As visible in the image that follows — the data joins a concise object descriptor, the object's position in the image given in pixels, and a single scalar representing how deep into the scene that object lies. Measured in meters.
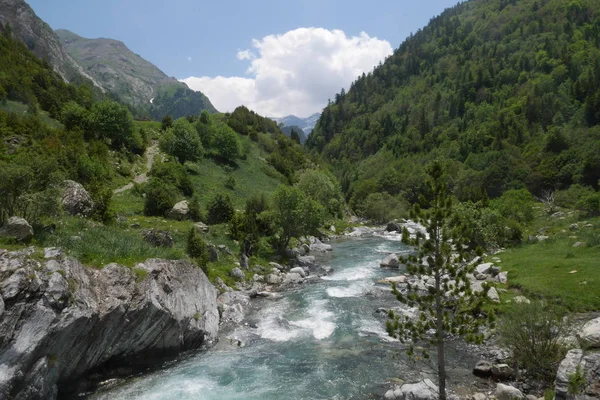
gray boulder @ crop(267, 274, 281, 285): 34.93
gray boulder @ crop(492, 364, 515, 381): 16.72
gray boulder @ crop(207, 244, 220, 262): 33.09
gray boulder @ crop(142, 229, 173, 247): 27.33
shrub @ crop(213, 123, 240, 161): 89.56
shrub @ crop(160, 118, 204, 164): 73.69
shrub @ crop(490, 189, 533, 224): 55.09
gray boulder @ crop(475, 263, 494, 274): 33.30
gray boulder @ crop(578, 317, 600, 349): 15.35
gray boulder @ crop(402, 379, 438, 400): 14.70
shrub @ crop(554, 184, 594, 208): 64.72
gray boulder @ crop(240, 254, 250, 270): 35.59
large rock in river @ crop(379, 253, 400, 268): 42.44
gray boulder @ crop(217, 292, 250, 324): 25.88
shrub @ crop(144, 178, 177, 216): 43.31
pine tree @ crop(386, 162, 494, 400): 13.62
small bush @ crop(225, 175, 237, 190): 71.62
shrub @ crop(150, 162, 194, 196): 57.69
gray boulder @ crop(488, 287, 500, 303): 25.31
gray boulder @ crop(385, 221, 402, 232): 81.53
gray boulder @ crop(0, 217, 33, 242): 17.45
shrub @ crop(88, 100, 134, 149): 65.06
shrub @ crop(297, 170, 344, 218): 82.00
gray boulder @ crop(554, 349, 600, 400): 11.30
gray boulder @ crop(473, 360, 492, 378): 17.17
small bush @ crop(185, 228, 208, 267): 29.20
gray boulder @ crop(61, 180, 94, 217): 31.23
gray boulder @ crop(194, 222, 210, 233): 38.34
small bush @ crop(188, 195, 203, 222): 44.22
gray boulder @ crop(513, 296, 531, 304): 23.07
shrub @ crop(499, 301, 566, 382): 15.93
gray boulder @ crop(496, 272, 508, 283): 30.32
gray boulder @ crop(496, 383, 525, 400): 14.62
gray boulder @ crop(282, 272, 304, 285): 35.74
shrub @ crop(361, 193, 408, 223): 102.44
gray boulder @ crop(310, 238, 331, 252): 54.62
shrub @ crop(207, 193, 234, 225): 46.62
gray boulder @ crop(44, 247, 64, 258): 16.20
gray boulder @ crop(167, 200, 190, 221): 43.08
